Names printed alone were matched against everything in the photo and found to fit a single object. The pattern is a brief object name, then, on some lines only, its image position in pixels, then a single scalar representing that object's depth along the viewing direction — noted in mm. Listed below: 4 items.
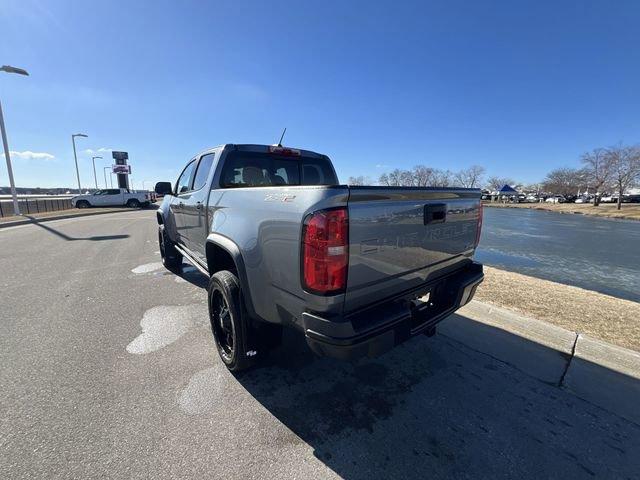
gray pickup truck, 1854
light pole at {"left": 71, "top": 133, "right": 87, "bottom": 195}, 32531
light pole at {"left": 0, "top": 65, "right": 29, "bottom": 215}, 16019
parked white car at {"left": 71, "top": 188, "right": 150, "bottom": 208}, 28711
